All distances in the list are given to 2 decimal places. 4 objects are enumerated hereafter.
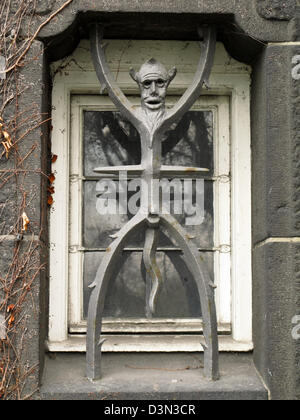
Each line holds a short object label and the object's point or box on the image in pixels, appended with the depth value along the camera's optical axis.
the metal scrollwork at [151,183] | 2.97
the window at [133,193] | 3.27
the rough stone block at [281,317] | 2.90
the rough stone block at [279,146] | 2.95
